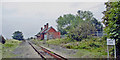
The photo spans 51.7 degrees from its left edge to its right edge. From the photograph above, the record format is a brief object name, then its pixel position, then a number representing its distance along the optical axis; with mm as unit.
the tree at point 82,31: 20828
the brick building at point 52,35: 35231
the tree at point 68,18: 60897
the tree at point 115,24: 7094
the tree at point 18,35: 56200
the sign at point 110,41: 6646
